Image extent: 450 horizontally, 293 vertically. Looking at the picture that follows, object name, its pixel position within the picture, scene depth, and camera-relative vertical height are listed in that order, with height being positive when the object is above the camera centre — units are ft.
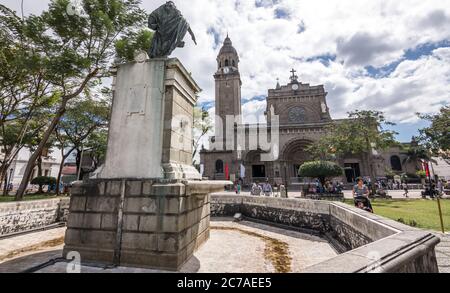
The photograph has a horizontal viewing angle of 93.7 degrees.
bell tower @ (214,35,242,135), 126.00 +54.96
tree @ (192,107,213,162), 86.62 +24.96
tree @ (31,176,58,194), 70.64 -0.72
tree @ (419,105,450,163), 54.98 +12.52
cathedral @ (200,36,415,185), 106.42 +23.55
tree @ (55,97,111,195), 61.31 +18.16
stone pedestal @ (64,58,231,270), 14.14 -0.61
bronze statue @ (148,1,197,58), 18.48 +13.37
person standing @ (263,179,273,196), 71.18 -3.45
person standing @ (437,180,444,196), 59.90 -2.20
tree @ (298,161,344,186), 55.67 +2.61
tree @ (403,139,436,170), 118.56 +13.92
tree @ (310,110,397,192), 59.41 +12.81
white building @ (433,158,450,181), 115.11 +5.88
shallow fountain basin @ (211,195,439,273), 6.85 -3.14
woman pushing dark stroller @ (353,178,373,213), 22.41 -1.77
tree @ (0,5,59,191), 34.04 +18.77
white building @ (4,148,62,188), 107.24 +6.83
